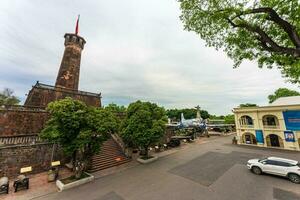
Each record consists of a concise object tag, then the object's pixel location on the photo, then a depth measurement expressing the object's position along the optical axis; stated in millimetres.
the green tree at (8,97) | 30797
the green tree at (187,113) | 68938
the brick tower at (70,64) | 22578
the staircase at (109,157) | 13877
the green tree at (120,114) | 23262
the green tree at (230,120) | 45997
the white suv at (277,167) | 9630
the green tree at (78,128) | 10133
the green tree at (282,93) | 39062
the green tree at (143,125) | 14742
